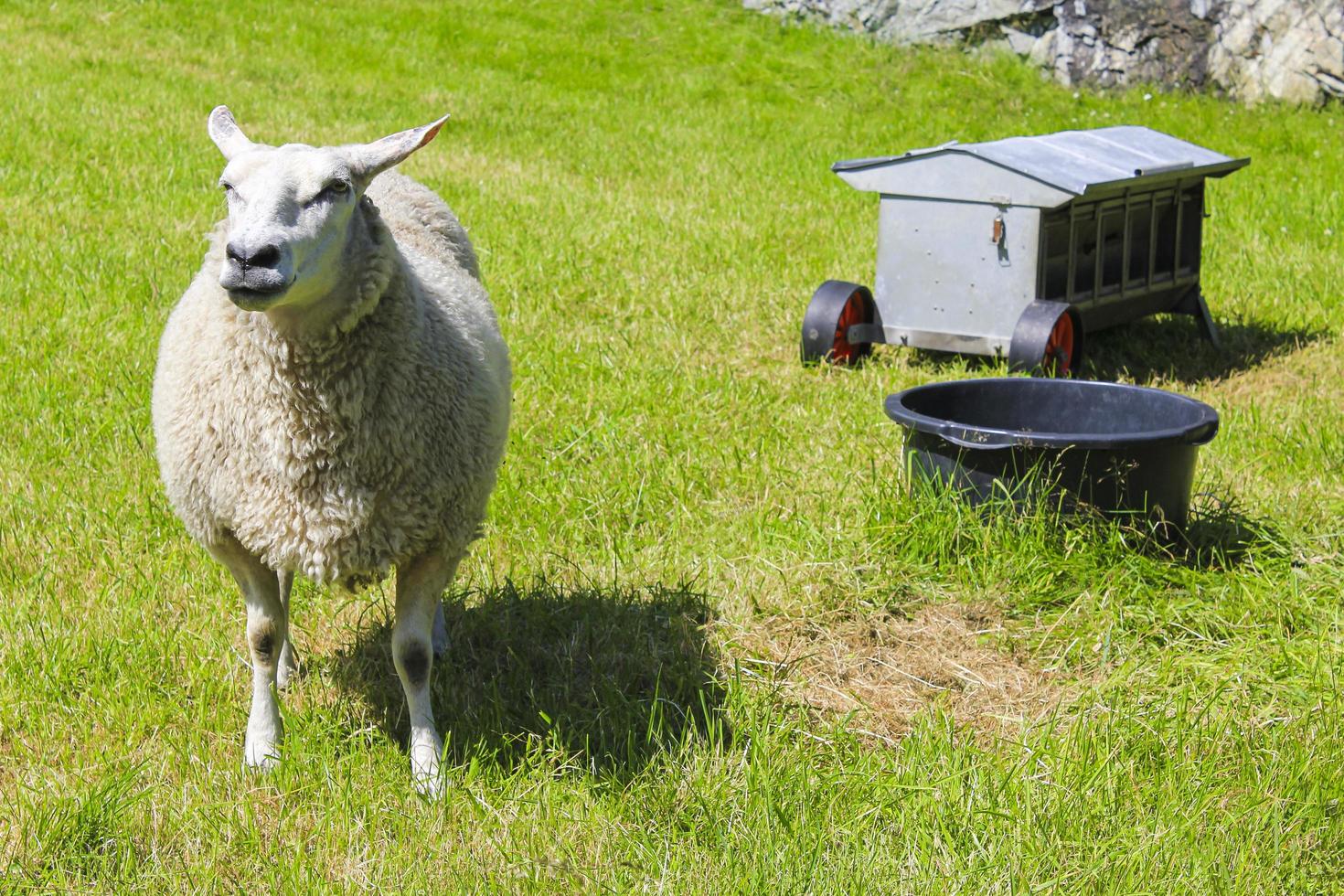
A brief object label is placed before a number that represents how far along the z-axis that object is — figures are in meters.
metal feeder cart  5.87
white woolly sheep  2.86
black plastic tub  3.64
